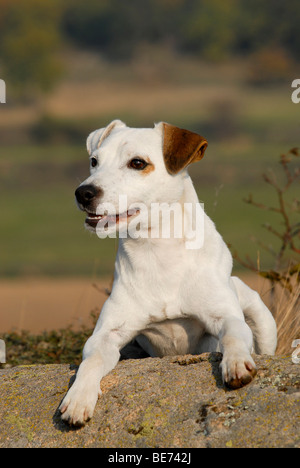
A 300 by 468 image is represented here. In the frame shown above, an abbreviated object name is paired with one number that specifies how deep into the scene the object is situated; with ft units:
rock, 29.32
